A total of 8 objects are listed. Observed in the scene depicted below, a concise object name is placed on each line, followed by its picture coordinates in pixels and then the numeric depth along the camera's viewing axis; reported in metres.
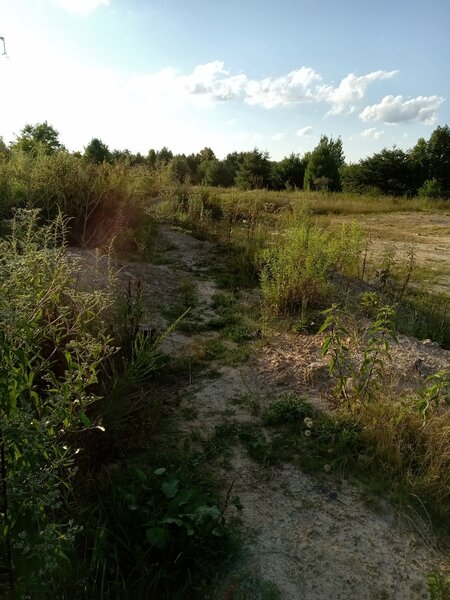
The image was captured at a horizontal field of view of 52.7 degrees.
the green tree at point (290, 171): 35.12
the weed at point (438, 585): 1.93
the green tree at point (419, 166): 28.47
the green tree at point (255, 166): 35.48
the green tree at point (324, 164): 30.20
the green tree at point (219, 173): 37.03
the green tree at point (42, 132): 22.89
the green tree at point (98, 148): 28.31
